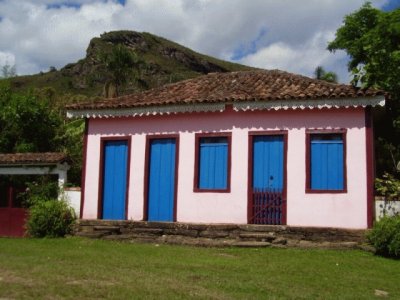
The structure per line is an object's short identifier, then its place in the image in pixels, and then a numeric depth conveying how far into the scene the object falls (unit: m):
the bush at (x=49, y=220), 13.84
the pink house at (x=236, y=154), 12.21
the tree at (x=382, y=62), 13.97
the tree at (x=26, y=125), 18.77
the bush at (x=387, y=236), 10.36
